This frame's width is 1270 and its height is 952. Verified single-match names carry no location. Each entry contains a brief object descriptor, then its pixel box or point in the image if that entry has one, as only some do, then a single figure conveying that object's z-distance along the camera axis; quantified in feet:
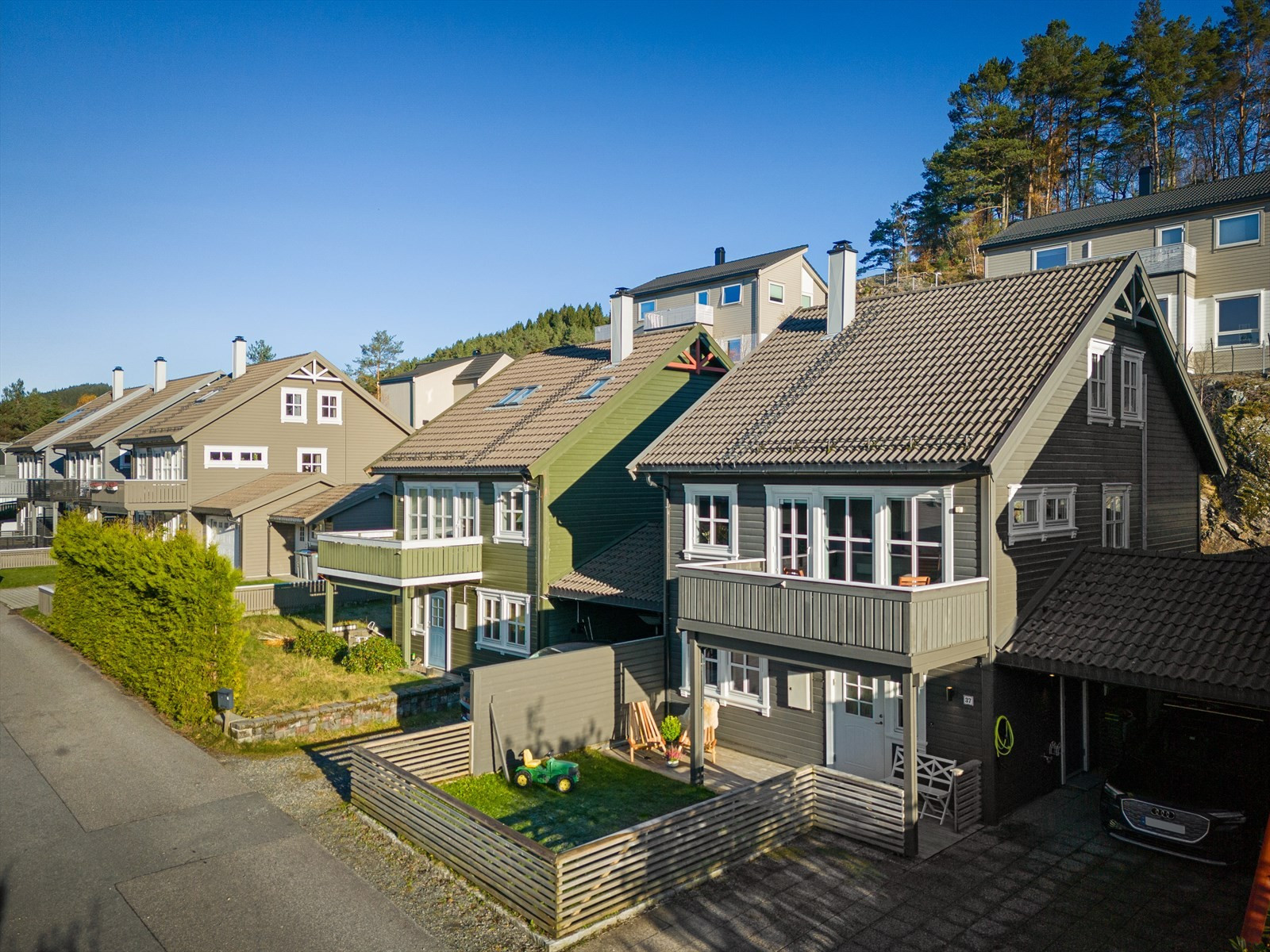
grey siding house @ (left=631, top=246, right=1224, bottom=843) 41.81
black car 36.52
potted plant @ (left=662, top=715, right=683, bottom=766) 54.65
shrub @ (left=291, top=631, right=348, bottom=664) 75.10
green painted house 68.33
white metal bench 41.78
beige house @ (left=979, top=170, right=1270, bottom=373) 100.07
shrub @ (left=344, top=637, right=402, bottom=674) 72.38
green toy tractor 48.44
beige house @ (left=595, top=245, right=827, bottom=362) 142.41
